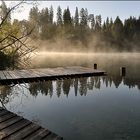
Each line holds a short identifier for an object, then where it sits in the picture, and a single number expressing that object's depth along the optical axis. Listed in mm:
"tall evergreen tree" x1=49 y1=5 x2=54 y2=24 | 67470
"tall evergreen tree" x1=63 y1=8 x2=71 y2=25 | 61435
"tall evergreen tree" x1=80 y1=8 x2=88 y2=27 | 68585
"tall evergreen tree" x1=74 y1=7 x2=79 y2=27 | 69368
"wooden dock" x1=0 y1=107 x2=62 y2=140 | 4714
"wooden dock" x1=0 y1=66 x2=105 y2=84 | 10719
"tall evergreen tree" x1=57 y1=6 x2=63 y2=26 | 65818
